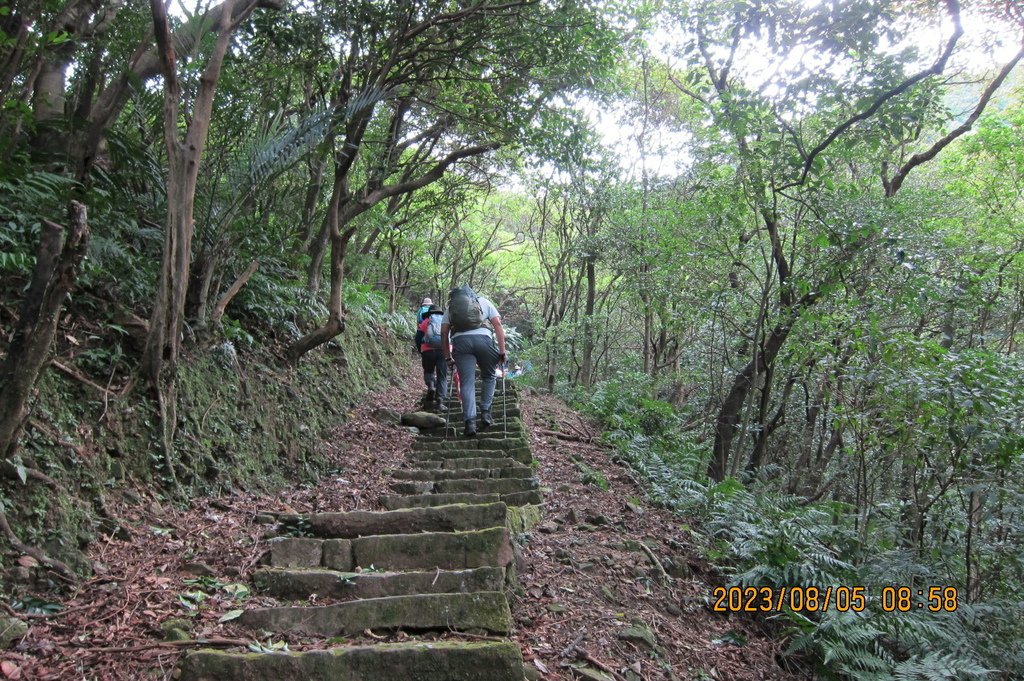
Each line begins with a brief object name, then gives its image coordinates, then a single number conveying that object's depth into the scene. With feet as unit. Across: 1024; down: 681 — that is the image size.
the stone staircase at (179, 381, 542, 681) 8.49
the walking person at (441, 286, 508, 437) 23.31
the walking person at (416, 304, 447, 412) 30.14
